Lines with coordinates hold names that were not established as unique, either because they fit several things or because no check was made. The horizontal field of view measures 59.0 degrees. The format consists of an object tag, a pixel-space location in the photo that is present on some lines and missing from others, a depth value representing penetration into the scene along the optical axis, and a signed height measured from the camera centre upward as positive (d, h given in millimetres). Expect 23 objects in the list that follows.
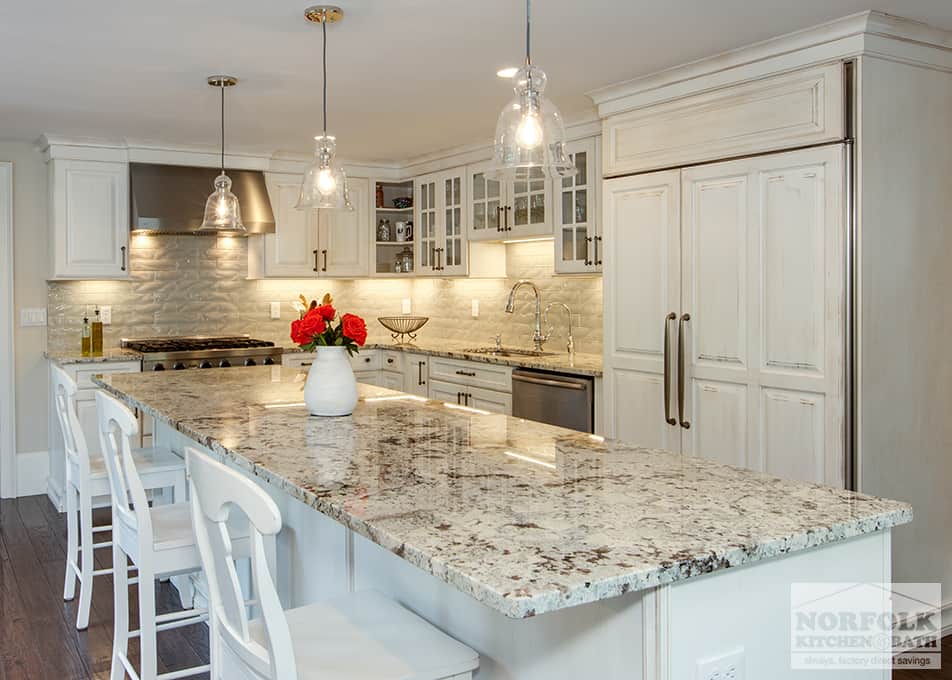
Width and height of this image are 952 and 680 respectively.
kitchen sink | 5438 -130
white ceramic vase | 2693 -171
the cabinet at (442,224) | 5828 +785
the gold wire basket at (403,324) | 6305 +65
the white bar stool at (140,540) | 2316 -606
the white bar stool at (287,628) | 1413 -590
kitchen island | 1300 -344
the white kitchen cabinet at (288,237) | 6035 +696
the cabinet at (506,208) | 4996 +780
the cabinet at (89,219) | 5320 +741
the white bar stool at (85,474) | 3070 -549
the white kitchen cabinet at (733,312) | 3227 +83
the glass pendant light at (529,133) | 2100 +503
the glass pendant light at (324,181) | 3076 +557
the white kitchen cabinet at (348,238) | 6246 +713
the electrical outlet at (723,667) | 1383 -562
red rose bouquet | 2637 +10
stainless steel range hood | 5418 +887
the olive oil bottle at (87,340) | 5441 -38
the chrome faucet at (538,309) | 5377 +152
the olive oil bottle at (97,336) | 5513 -12
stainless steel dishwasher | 4410 -362
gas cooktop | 5254 -119
